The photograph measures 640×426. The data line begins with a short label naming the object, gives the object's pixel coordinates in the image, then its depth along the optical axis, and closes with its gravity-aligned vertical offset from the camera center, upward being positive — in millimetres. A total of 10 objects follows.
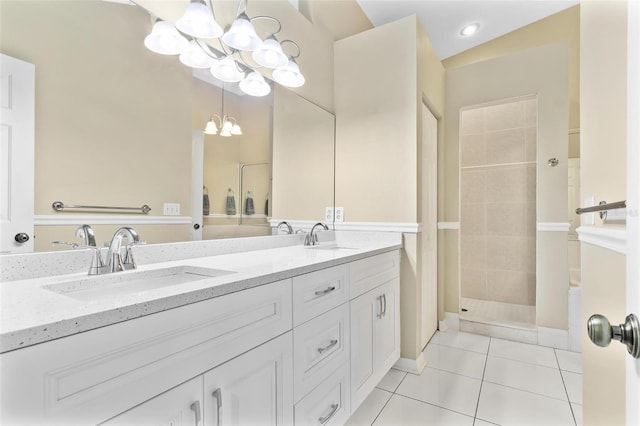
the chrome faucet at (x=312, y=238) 2135 -171
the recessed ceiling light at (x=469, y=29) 2902 +1773
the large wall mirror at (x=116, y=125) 986 +346
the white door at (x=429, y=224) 2408 -87
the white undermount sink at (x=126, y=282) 890 -224
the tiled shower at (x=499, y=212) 3330 +25
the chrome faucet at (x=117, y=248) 1025 -119
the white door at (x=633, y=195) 412 +28
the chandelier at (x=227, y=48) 1307 +829
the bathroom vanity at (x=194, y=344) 546 -318
